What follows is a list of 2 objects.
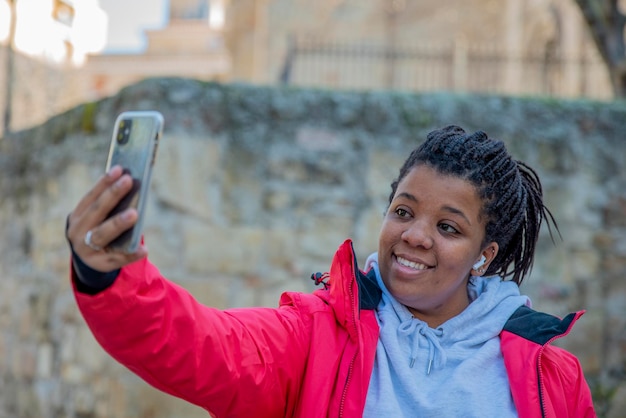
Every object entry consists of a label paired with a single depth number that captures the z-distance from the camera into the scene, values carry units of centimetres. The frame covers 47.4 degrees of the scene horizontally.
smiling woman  133
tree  496
